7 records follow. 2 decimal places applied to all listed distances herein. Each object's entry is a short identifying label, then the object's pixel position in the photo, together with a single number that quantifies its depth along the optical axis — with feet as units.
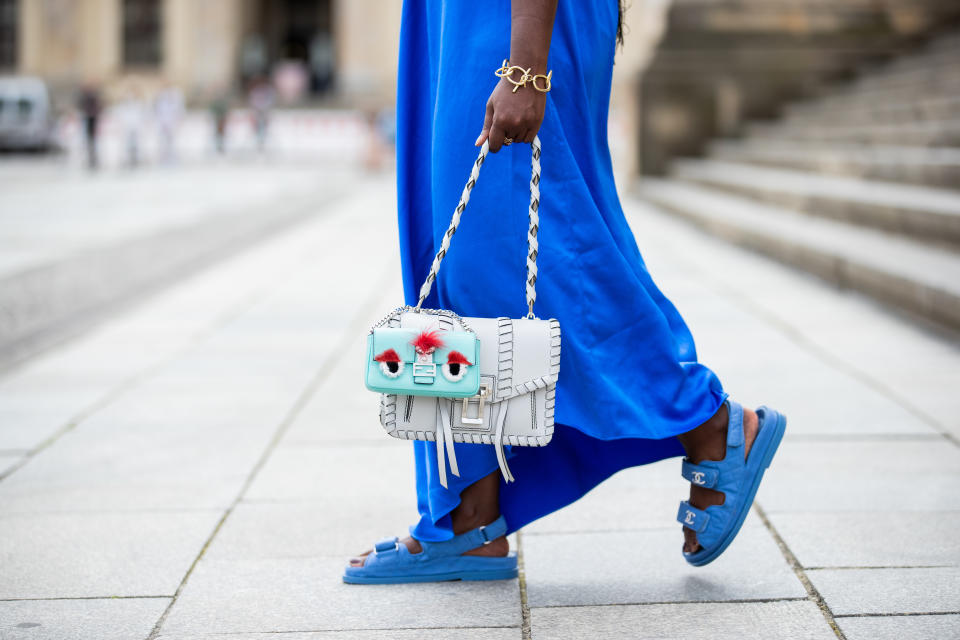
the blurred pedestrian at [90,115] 77.15
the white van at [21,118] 94.63
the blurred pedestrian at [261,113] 90.33
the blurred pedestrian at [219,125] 93.91
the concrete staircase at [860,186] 20.36
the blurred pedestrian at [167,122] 80.94
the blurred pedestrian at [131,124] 77.05
